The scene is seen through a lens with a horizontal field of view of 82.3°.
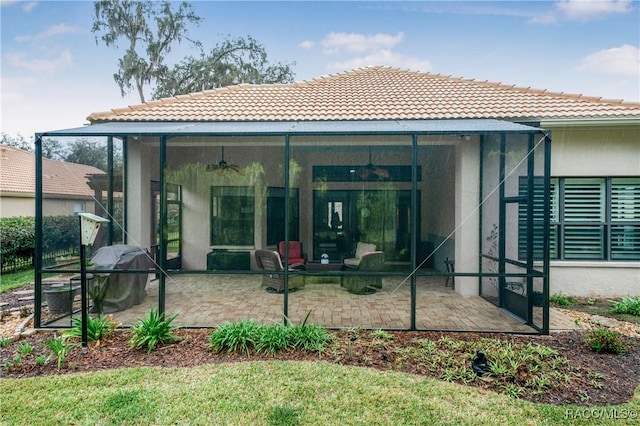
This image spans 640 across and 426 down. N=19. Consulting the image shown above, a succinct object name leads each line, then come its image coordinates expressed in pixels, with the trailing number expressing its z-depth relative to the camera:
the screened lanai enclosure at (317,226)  5.77
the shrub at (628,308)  6.73
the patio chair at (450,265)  6.58
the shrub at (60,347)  4.37
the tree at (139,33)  18.67
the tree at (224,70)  20.27
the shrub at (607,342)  4.76
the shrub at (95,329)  4.99
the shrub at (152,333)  4.75
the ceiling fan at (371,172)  6.62
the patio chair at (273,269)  6.62
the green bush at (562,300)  7.34
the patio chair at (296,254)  7.02
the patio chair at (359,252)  6.41
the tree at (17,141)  38.84
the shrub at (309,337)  4.75
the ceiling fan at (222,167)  7.09
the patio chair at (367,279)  6.14
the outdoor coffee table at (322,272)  5.81
